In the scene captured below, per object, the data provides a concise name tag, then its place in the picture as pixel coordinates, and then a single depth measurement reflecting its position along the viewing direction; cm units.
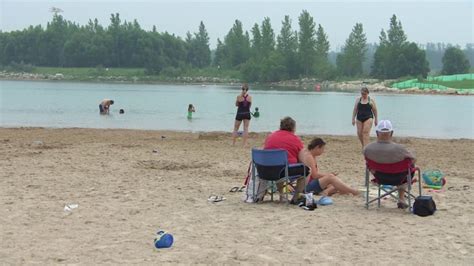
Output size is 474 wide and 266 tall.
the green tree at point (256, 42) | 12925
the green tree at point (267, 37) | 12925
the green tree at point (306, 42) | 11744
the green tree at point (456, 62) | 11244
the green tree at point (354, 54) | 12112
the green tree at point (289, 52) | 12312
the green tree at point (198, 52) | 15138
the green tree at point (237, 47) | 13538
